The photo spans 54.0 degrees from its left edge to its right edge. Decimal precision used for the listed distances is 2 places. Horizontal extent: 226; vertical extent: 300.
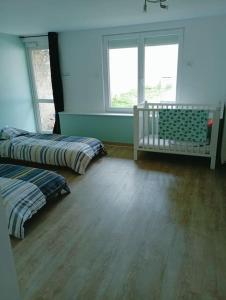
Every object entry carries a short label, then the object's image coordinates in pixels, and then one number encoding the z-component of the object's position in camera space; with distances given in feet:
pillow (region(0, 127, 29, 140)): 13.10
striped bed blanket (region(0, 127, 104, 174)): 10.79
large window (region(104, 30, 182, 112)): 13.03
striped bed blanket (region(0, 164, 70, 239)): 6.32
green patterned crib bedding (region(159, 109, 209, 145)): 10.30
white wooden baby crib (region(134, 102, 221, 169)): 10.29
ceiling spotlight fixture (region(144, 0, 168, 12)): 7.73
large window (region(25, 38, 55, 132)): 16.19
